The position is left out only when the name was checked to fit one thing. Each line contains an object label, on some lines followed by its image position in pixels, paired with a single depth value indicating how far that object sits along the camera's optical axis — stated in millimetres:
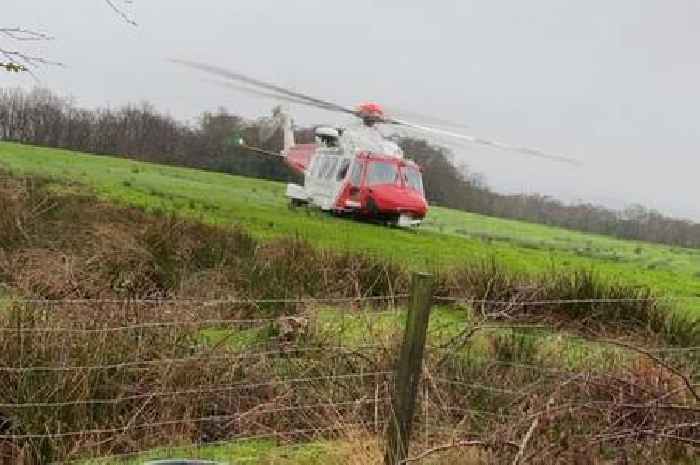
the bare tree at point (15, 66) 11367
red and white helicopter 44906
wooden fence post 8836
